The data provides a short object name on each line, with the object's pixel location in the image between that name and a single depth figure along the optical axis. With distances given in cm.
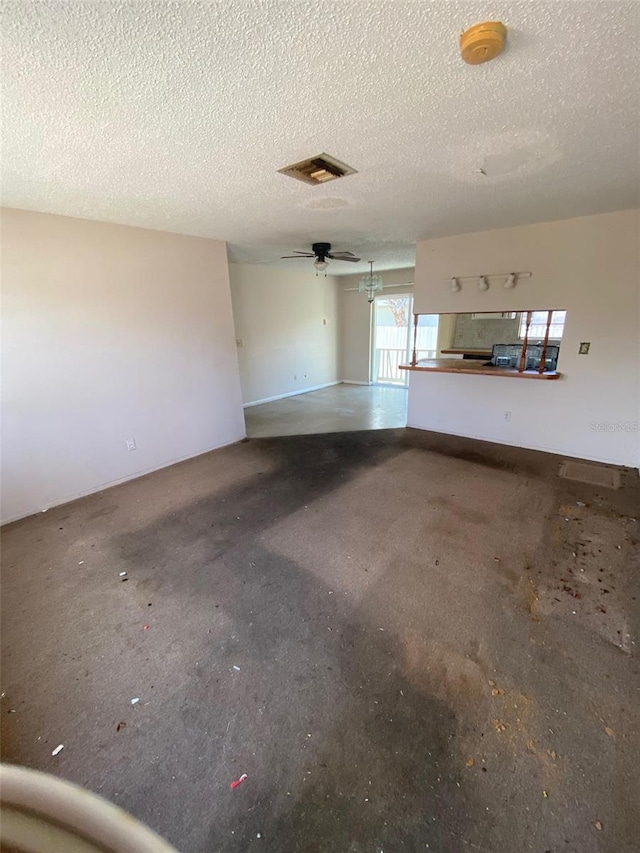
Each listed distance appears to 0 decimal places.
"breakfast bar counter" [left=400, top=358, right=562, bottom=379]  378
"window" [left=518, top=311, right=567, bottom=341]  361
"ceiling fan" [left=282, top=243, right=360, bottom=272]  416
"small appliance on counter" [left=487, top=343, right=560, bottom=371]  377
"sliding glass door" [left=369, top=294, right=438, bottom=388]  739
